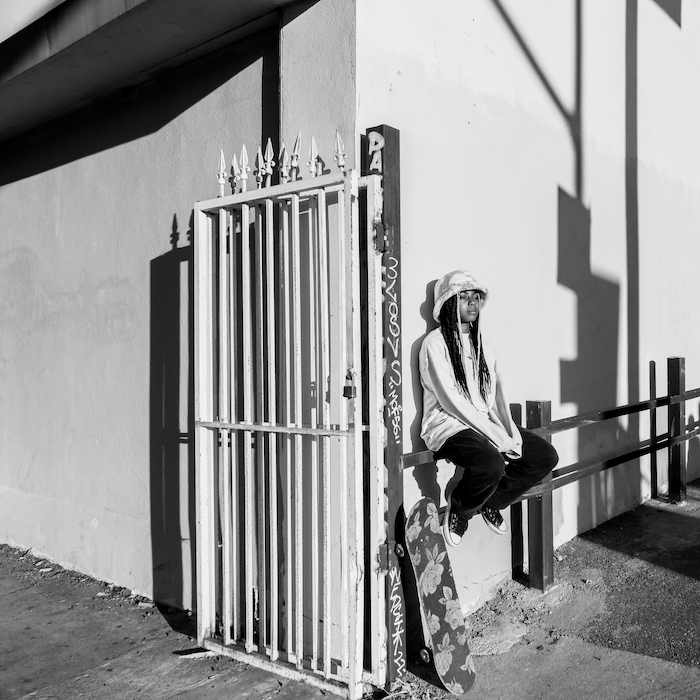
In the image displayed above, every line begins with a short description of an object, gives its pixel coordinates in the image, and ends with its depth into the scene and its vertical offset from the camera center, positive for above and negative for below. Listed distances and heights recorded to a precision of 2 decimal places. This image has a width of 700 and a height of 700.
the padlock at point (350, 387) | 3.43 -0.16
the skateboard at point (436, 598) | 3.47 -1.16
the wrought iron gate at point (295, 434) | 3.46 -0.40
